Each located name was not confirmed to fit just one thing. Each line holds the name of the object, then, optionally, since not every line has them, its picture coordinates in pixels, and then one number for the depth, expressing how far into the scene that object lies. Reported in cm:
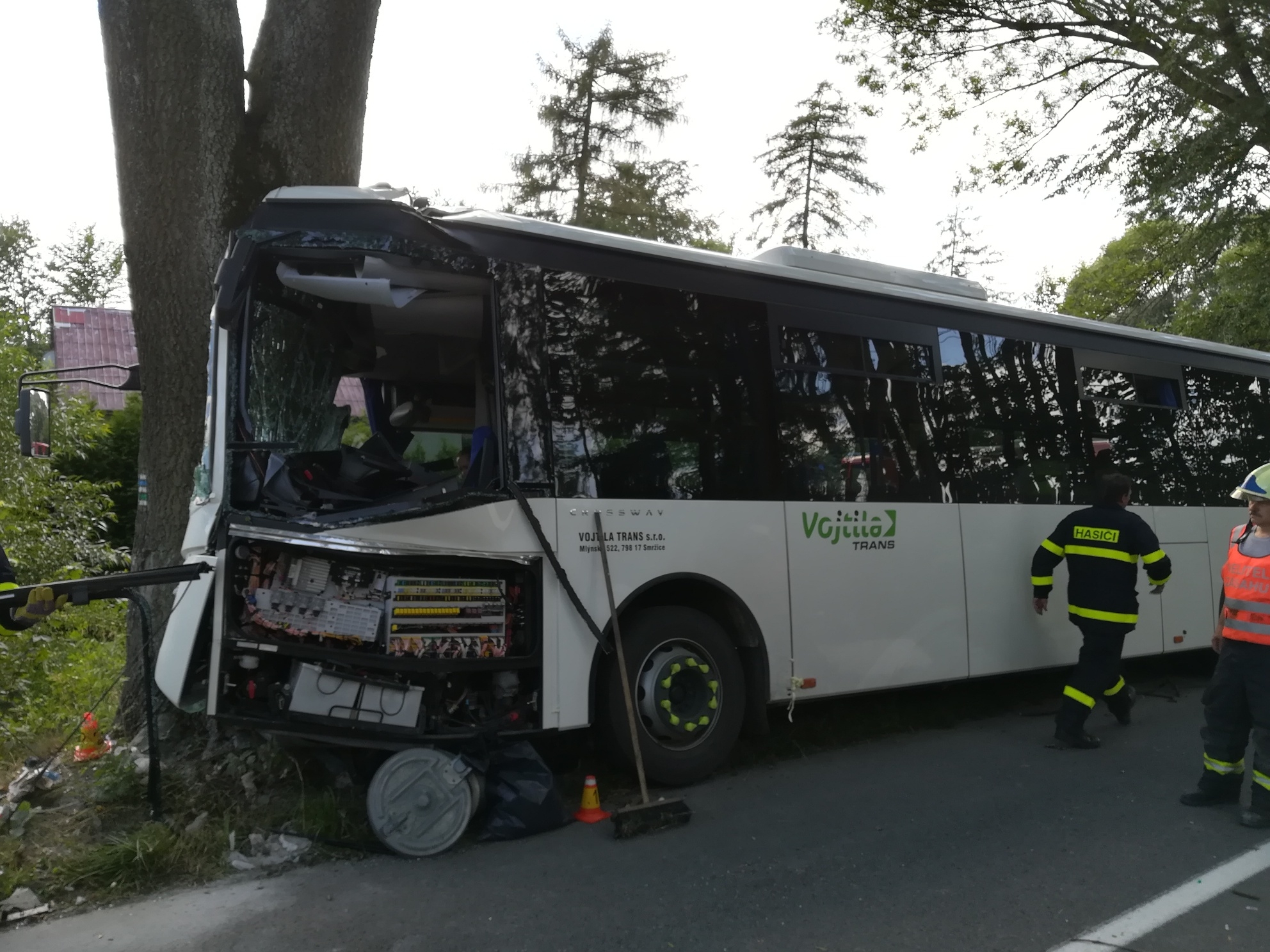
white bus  490
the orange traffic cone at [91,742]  593
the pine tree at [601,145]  2447
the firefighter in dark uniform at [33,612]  470
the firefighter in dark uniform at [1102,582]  700
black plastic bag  505
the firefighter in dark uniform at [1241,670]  542
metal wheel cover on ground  481
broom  504
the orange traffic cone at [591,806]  533
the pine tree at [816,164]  3050
